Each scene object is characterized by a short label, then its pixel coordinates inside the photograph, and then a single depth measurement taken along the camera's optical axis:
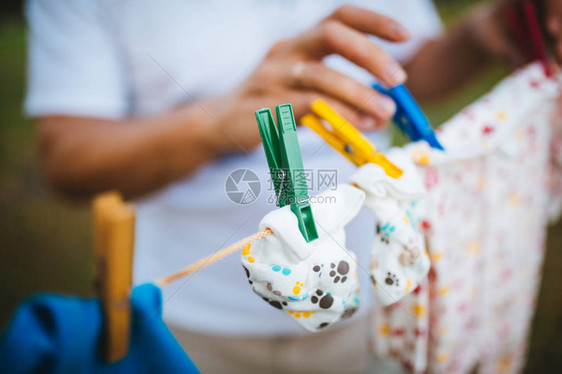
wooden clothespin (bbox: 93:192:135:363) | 0.27
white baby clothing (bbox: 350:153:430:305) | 0.31
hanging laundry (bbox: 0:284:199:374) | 0.28
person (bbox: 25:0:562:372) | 0.47
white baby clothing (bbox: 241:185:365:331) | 0.27
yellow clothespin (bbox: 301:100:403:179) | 0.31
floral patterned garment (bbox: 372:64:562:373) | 0.46
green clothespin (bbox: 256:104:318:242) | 0.27
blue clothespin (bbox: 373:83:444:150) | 0.36
